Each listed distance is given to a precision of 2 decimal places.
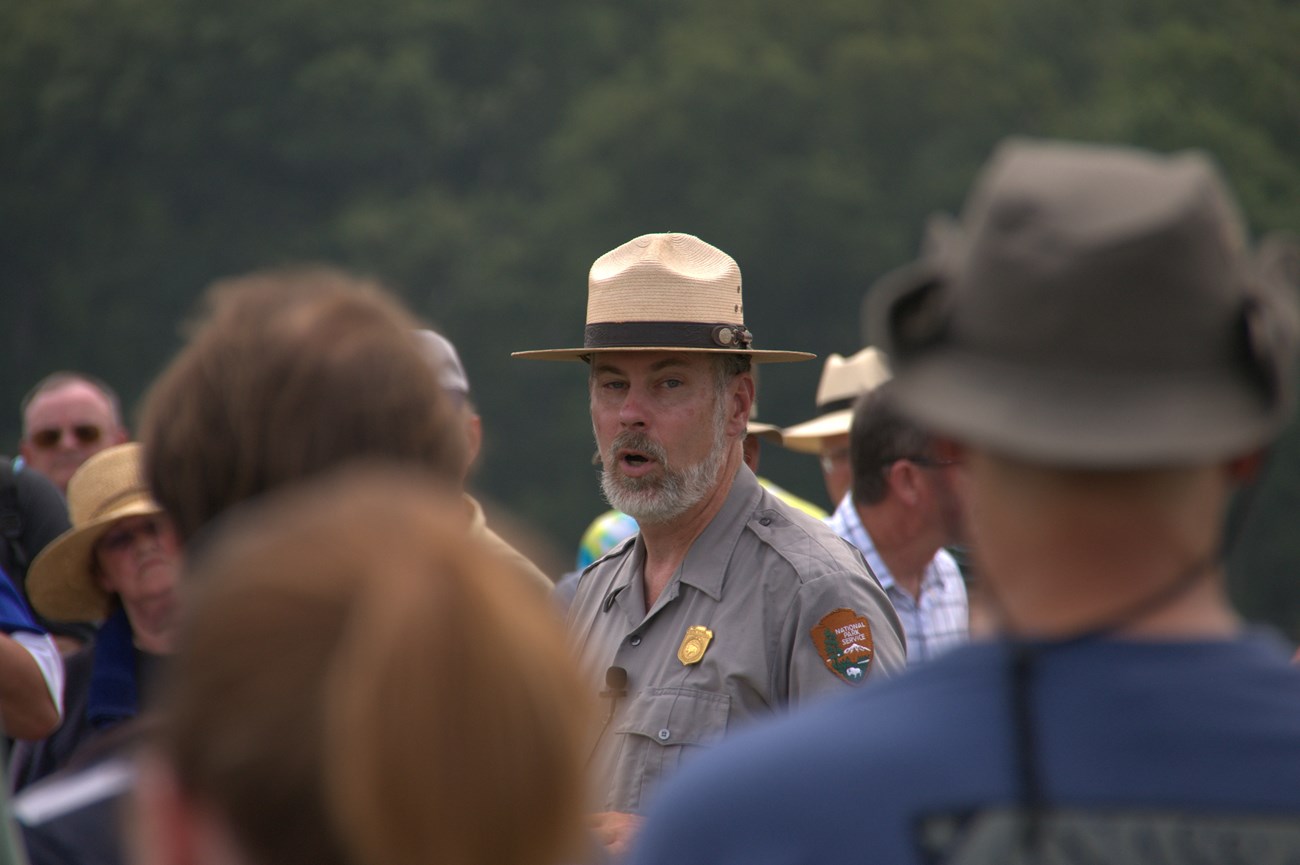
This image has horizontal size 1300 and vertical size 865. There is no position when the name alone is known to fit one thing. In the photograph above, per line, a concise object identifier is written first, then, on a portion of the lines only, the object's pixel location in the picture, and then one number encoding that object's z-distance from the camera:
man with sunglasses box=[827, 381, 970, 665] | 11.39
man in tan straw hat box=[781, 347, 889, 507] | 15.17
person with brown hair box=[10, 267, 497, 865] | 4.30
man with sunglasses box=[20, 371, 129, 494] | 16.64
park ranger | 8.12
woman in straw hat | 7.39
